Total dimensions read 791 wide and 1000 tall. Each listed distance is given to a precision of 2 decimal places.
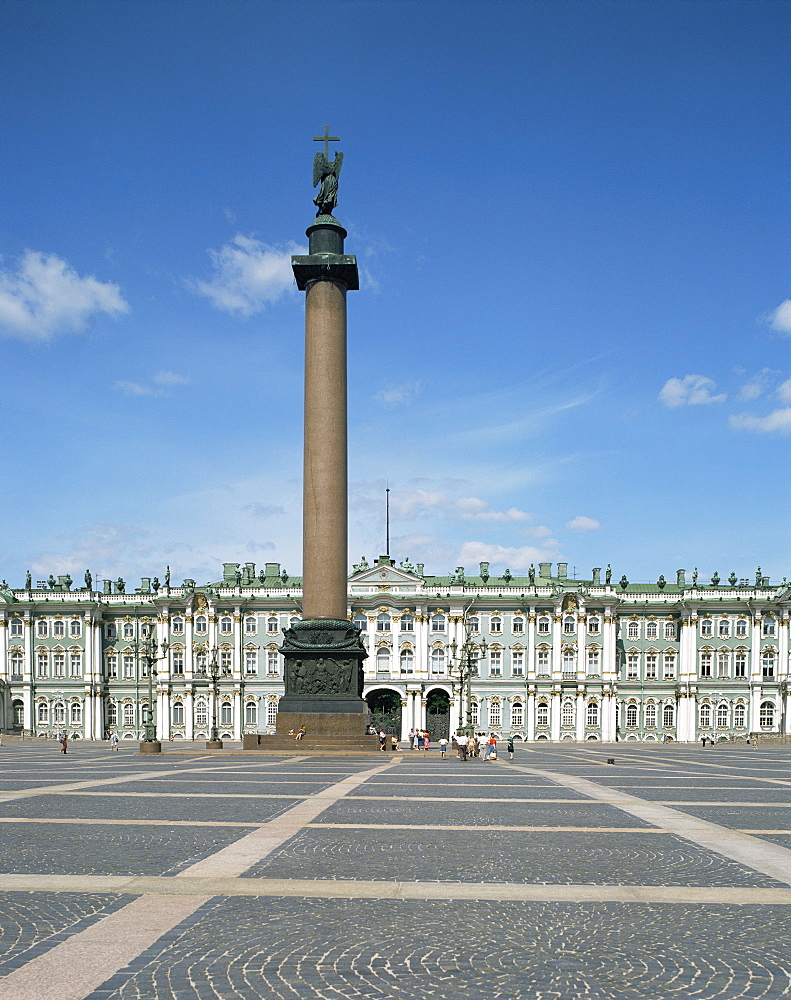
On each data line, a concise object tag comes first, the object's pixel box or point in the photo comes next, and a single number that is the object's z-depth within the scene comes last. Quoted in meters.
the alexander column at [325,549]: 44.59
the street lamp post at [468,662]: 51.96
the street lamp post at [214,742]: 55.28
